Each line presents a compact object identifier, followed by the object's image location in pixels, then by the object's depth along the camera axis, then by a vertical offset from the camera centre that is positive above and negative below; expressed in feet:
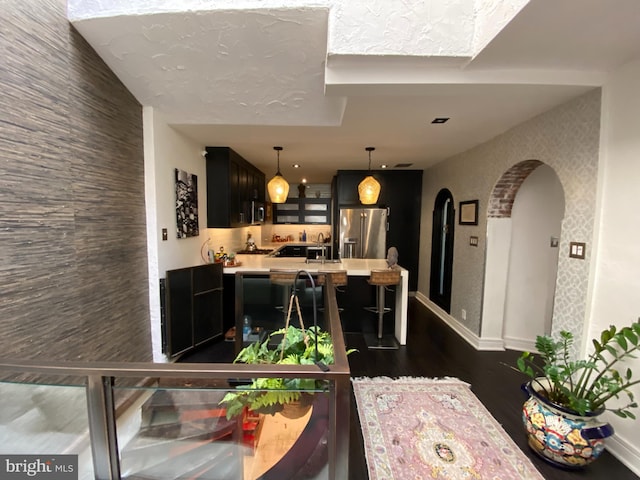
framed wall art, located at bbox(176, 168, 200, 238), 9.92 +0.55
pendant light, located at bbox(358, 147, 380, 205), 12.60 +1.49
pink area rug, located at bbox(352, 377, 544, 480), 5.56 -5.01
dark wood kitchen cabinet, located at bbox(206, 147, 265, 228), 12.40 +1.46
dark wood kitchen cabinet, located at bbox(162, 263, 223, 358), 9.03 -3.24
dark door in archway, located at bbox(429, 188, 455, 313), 14.02 -1.54
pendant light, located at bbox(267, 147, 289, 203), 12.41 +1.46
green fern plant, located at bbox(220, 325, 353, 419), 3.09 -2.05
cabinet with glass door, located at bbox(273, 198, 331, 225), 23.08 +0.76
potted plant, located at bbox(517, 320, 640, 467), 5.28 -3.83
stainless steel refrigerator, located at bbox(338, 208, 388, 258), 16.93 -0.67
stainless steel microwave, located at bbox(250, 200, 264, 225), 16.24 +0.49
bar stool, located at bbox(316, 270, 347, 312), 9.96 -2.09
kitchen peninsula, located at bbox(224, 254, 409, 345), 10.97 -1.98
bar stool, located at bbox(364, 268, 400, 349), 10.36 -3.45
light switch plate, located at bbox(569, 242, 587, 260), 6.78 -0.64
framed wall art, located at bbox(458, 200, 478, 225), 11.43 +0.43
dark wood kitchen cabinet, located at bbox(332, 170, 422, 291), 17.38 +1.32
